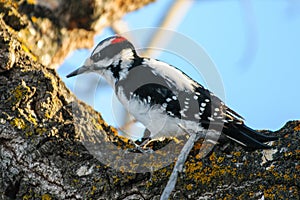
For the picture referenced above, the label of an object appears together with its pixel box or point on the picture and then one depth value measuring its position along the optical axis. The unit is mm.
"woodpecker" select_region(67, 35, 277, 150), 5961
